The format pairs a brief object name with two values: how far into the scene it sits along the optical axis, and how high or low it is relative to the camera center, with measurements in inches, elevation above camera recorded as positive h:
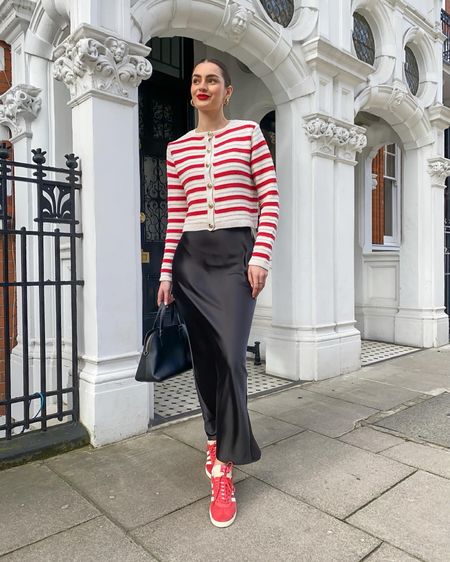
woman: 92.8 +5.2
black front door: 237.3 +77.3
